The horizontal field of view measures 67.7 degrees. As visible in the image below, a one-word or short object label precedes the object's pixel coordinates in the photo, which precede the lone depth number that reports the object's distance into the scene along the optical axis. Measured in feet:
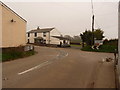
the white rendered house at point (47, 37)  105.60
